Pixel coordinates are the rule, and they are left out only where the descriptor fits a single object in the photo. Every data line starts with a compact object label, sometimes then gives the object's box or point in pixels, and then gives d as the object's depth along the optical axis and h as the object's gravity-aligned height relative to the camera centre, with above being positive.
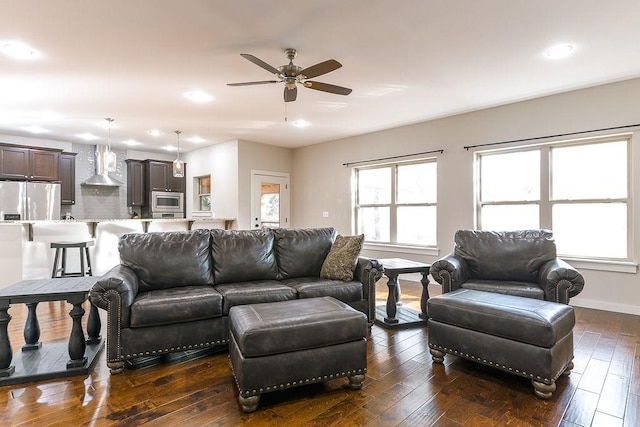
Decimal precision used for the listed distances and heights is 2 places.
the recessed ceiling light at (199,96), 4.19 +1.46
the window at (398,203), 5.67 +0.15
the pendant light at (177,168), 6.06 +0.77
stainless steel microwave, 7.92 +0.22
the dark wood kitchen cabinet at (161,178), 7.91 +0.79
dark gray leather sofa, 2.42 -0.64
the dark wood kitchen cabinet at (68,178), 6.88 +0.67
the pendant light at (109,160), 5.09 +0.76
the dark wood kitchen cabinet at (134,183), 7.84 +0.65
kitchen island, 4.41 -0.41
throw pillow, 3.27 -0.48
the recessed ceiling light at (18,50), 2.95 +1.44
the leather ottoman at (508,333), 2.05 -0.80
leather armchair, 2.83 -0.51
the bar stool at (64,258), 4.45 -0.64
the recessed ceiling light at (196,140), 6.72 +1.45
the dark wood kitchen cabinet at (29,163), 6.15 +0.89
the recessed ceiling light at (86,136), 6.42 +1.44
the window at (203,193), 8.12 +0.43
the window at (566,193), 4.00 +0.23
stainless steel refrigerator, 6.00 +0.19
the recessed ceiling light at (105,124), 5.59 +1.45
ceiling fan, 2.81 +1.20
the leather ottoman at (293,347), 1.93 -0.81
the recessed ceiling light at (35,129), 5.90 +1.45
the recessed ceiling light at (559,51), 3.05 +1.47
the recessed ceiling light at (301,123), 5.57 +1.47
